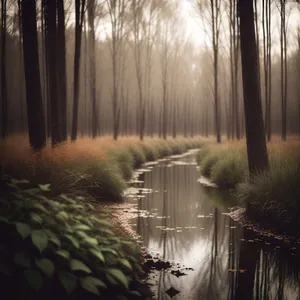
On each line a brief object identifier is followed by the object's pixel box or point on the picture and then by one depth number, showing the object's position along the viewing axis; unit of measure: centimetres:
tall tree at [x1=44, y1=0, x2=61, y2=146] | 950
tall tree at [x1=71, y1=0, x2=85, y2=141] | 1213
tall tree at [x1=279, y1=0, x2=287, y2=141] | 1823
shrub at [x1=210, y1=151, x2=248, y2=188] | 1059
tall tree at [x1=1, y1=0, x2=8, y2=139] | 1643
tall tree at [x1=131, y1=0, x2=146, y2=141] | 2039
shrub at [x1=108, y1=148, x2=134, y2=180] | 1232
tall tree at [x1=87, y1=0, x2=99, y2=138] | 1734
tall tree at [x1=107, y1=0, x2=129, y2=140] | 1932
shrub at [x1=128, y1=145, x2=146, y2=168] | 1721
